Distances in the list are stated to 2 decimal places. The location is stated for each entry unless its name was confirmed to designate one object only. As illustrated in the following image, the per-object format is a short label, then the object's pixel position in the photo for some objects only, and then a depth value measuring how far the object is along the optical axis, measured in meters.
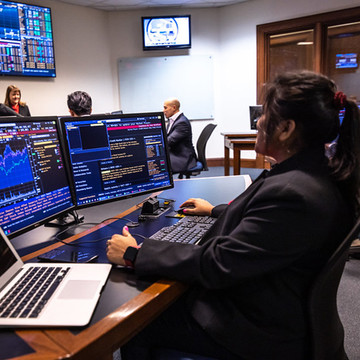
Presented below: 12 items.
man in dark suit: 4.12
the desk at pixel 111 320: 0.68
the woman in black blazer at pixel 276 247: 0.88
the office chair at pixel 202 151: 4.22
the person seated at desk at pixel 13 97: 4.66
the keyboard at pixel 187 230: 1.21
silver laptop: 0.76
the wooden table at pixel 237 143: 4.28
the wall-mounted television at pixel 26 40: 4.68
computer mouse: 1.55
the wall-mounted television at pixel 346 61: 5.32
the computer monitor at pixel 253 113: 4.19
